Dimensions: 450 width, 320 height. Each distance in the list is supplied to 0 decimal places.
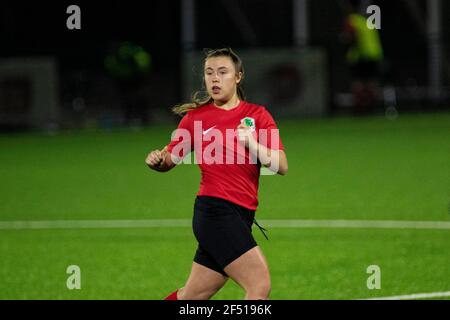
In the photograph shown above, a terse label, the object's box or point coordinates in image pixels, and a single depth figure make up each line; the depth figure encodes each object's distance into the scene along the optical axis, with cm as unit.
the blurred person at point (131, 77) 3156
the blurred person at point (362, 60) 3131
